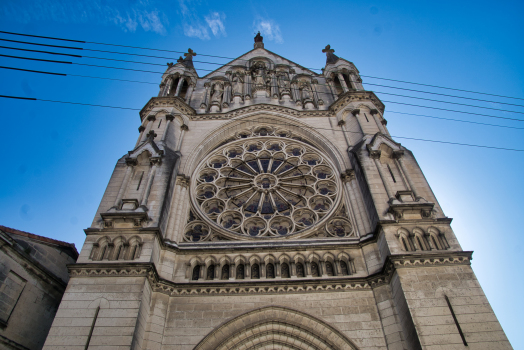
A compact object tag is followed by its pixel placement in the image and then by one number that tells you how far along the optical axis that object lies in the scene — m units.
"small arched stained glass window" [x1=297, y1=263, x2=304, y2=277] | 11.70
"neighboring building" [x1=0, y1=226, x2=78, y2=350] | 10.42
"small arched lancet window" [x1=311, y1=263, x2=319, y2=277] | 11.69
